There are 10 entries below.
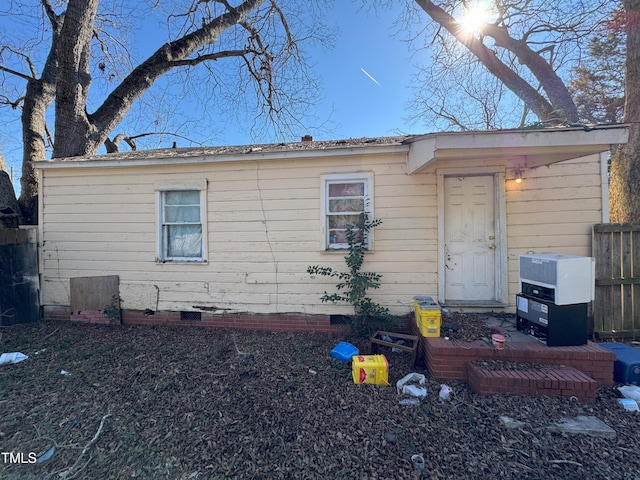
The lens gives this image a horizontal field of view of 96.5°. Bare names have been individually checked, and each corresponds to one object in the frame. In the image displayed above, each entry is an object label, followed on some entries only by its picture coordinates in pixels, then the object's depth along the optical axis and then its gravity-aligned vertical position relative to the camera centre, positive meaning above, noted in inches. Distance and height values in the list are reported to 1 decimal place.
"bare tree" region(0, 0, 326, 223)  269.0 +178.4
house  178.2 +13.9
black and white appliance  123.0 -23.6
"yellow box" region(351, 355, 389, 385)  129.1 -58.5
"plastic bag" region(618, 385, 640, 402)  115.0 -60.9
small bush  175.0 -25.8
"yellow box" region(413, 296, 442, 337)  141.2 -37.8
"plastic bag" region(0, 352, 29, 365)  157.1 -63.7
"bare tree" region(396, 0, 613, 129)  372.8 +264.5
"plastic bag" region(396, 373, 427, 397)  119.0 -61.4
